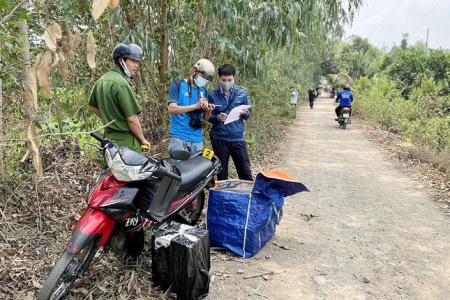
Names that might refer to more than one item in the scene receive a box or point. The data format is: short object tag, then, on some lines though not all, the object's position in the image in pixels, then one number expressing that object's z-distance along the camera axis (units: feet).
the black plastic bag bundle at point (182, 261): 8.27
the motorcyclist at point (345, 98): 44.86
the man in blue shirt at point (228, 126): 13.26
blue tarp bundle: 10.96
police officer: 9.61
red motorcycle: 7.41
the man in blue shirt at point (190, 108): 12.19
